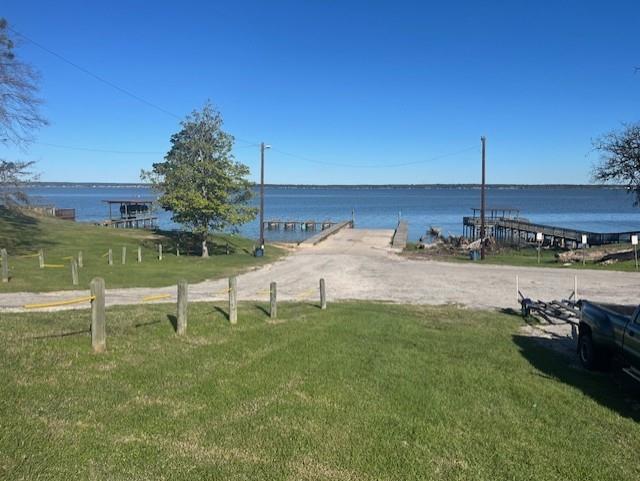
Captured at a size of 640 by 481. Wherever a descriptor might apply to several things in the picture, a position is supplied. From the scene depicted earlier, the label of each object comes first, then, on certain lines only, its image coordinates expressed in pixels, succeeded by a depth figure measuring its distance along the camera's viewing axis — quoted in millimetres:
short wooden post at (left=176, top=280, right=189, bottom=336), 9992
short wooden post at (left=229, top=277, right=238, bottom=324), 11680
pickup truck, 8222
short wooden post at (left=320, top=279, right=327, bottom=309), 15227
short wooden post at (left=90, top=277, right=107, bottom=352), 8312
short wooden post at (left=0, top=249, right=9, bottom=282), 20141
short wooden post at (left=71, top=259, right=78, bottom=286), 20266
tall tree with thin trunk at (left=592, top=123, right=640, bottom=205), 38031
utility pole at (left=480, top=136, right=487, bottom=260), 36406
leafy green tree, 33156
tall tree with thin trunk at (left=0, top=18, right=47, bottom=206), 23625
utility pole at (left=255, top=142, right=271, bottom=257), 35812
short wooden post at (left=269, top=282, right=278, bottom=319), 12961
